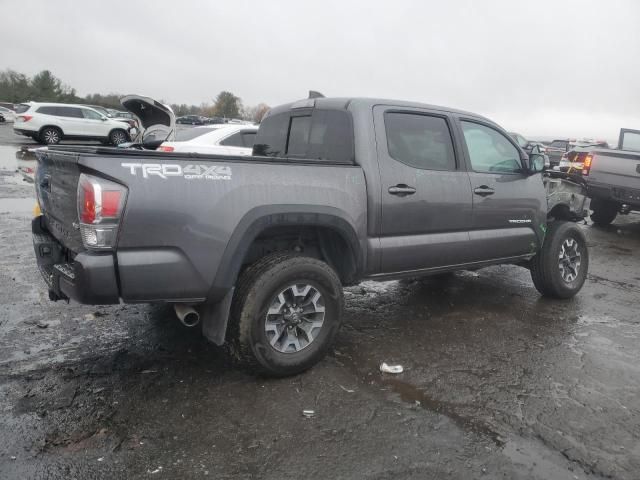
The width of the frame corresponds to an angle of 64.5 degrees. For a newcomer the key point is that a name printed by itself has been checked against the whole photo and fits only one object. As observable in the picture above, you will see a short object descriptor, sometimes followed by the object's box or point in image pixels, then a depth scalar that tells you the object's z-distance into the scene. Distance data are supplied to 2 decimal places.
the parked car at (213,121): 54.03
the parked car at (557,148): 21.78
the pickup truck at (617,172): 8.80
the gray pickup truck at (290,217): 2.79
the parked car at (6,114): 40.28
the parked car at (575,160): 10.38
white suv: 21.62
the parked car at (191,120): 55.22
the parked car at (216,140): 8.19
